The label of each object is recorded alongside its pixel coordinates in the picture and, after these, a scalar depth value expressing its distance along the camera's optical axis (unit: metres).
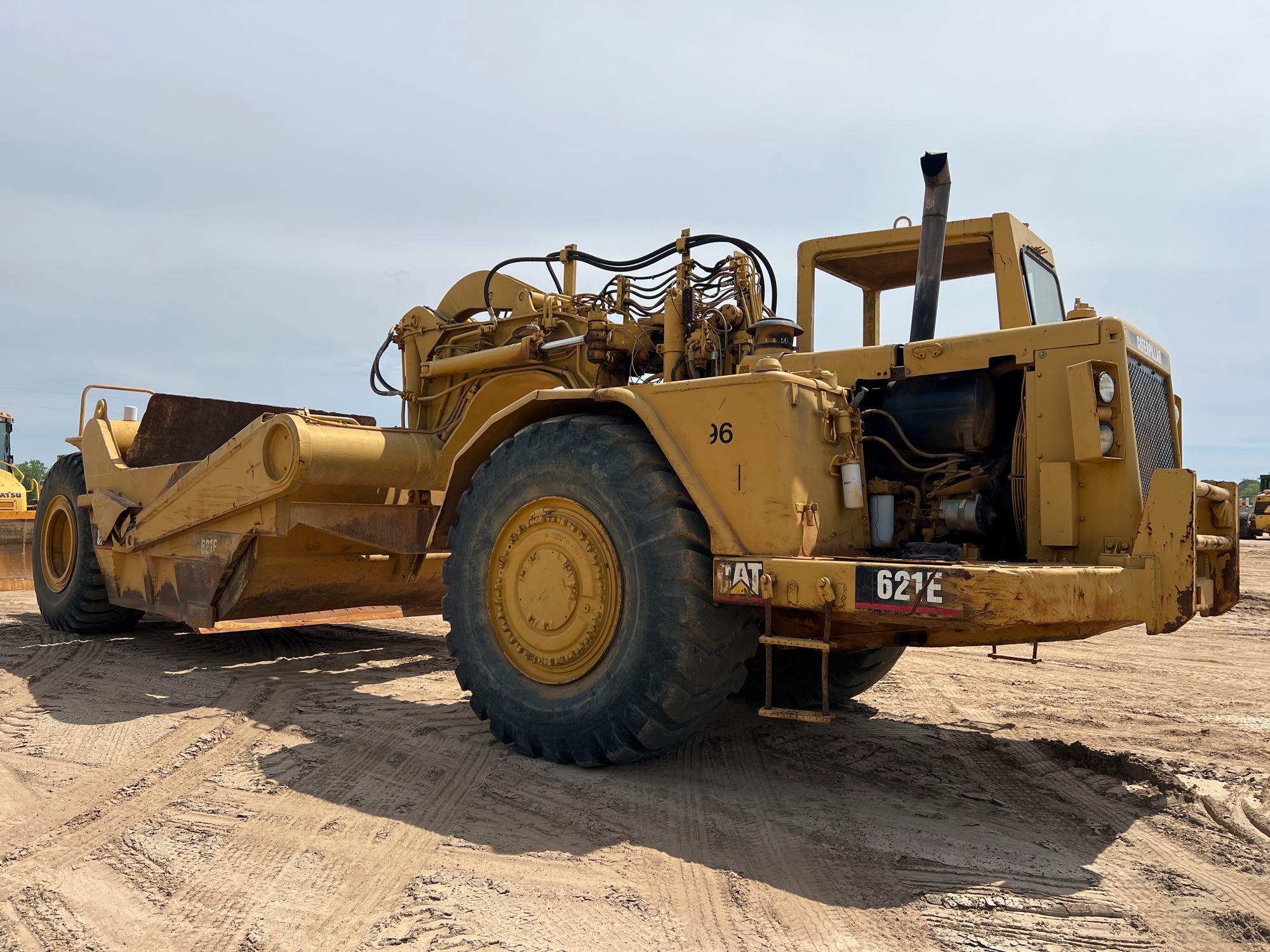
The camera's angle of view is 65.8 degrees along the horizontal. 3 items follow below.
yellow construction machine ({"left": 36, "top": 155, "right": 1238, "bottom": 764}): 3.74
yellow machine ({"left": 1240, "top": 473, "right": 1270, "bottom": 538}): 32.25
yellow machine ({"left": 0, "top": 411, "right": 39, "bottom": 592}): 12.28
